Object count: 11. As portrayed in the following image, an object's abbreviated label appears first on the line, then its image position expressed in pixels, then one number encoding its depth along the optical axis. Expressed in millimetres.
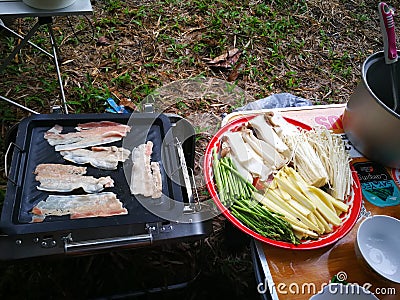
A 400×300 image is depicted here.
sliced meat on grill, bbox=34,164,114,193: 1391
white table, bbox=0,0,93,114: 1708
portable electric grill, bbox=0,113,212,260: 1241
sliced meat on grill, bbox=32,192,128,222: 1309
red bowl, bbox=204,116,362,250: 1201
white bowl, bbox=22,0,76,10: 1698
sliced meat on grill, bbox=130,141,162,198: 1406
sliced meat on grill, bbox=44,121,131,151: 1515
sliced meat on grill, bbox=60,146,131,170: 1477
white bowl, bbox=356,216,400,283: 1209
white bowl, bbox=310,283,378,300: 1107
